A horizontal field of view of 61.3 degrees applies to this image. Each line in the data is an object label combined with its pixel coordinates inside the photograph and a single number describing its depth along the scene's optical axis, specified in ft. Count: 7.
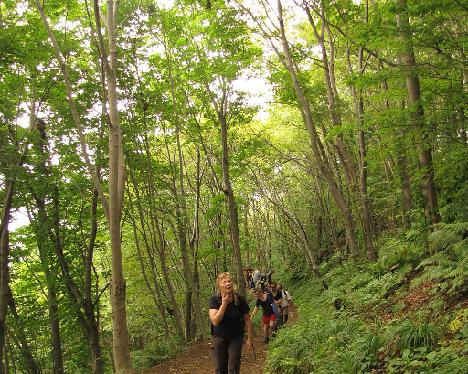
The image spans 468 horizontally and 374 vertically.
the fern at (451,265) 17.48
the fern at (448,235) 20.92
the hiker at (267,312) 32.96
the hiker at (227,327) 16.34
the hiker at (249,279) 60.54
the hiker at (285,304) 37.93
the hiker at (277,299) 36.56
